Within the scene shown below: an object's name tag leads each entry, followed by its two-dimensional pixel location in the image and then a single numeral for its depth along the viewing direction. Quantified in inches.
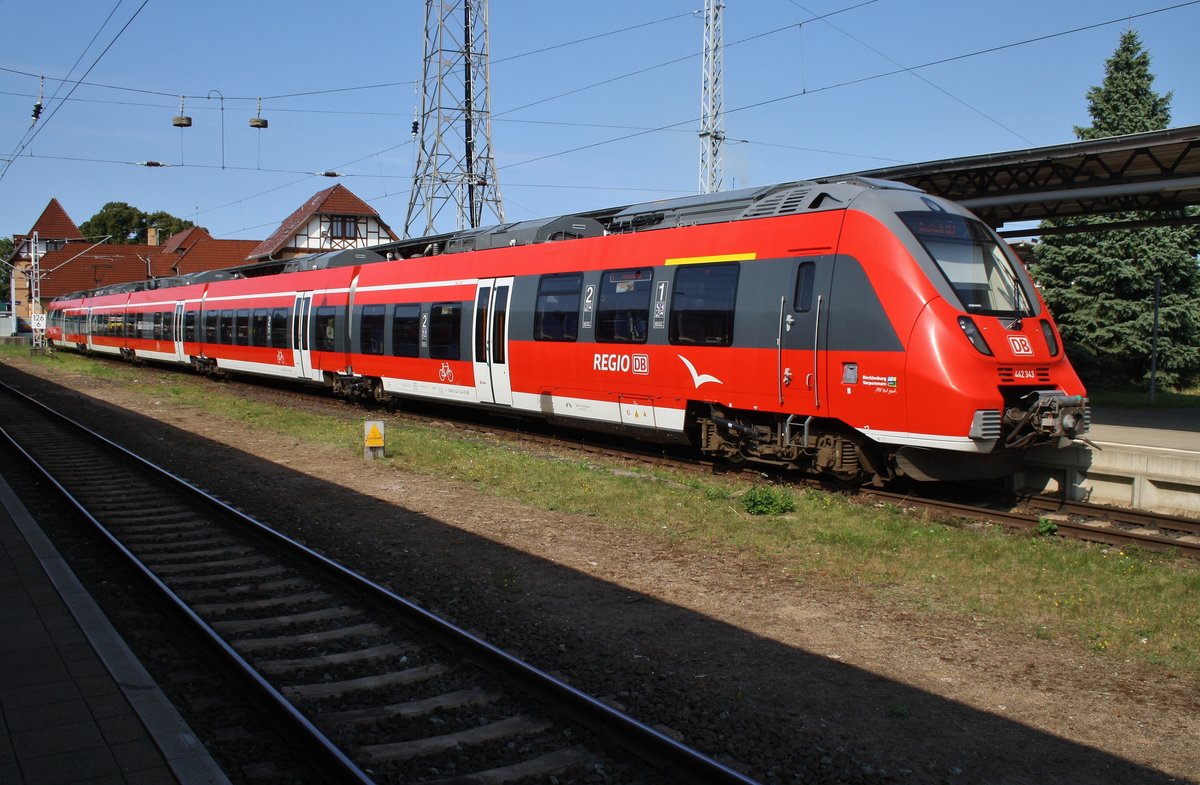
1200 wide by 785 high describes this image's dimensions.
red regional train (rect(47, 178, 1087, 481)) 386.3
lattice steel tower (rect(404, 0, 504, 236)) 1201.4
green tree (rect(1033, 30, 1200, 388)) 1159.6
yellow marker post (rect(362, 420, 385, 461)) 565.0
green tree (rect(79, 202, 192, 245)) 4254.4
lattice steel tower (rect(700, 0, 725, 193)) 1071.0
